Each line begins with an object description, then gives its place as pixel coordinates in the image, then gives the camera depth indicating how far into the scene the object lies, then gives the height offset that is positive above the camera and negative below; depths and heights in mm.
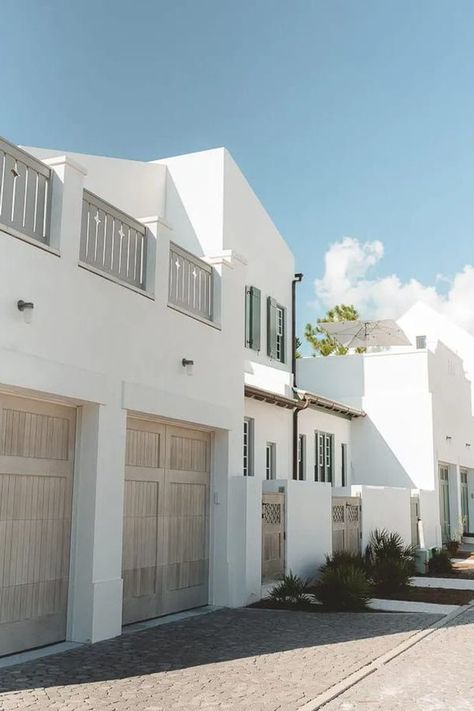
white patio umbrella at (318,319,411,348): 23094 +5237
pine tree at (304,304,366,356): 45125 +10520
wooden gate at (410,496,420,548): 18912 -351
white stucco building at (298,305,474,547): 21375 +2492
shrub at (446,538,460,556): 21000 -1194
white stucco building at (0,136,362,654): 7676 +862
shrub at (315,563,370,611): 10961 -1283
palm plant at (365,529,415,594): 13227 -1091
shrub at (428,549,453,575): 16984 -1335
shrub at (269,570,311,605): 11258 -1342
